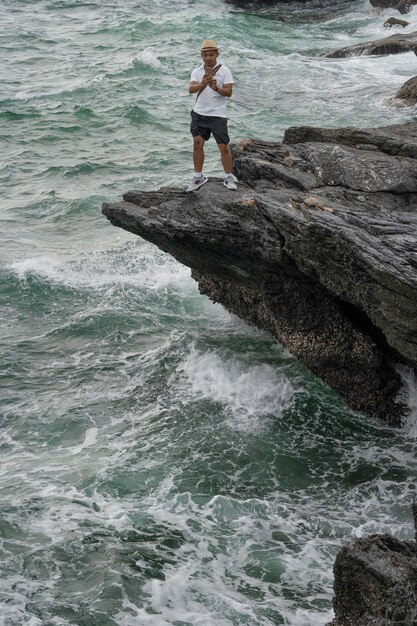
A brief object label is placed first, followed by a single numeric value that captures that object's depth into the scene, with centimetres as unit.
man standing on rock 1258
